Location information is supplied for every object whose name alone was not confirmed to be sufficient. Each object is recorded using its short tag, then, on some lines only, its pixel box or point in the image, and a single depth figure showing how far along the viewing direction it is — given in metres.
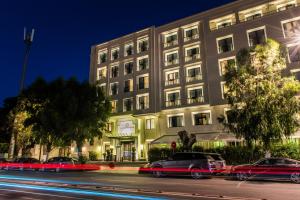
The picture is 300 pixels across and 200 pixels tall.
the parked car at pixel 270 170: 14.80
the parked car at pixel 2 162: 30.60
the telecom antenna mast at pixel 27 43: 33.16
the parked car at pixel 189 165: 17.34
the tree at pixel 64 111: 29.03
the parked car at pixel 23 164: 28.48
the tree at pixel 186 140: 24.58
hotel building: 30.27
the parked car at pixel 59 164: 25.86
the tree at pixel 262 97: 18.39
